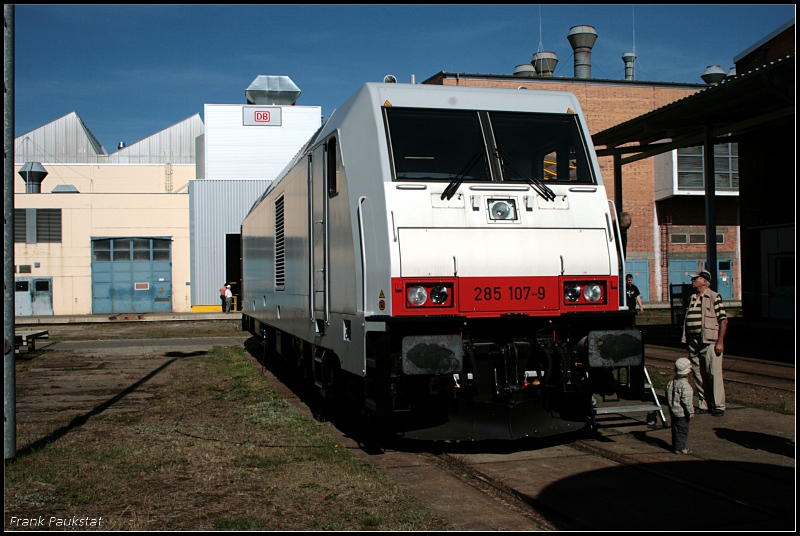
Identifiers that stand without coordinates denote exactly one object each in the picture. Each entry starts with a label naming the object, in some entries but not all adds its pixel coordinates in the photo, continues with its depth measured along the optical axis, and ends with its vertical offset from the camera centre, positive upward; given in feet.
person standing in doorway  115.03 -3.44
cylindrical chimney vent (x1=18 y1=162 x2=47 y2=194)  129.29 +18.42
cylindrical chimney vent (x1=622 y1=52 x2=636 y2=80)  144.05 +41.41
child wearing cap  22.06 -4.23
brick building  122.42 +11.18
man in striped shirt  27.86 -2.69
